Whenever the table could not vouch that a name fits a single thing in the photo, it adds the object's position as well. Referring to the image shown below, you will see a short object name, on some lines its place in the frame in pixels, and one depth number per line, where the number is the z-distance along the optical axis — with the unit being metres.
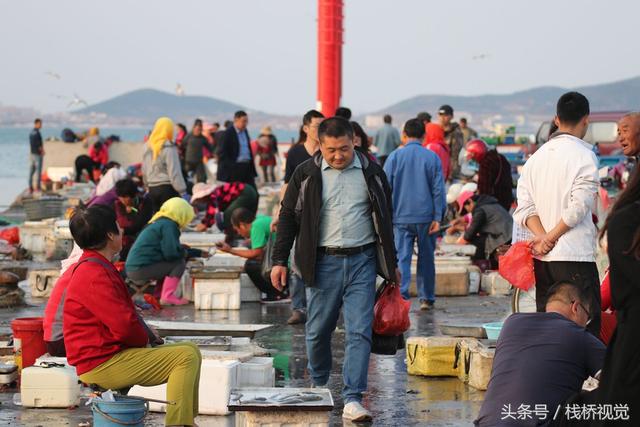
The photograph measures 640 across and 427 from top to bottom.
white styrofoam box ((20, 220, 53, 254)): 18.12
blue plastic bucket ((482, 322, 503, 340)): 9.59
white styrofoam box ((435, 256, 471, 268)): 14.03
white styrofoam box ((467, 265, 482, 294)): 13.96
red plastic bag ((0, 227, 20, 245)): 18.83
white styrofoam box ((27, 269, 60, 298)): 13.61
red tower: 29.61
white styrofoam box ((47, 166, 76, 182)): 34.88
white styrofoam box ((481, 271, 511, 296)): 13.77
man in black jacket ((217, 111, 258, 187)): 18.03
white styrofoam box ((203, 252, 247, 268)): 13.54
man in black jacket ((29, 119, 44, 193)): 32.56
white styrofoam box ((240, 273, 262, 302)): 13.23
